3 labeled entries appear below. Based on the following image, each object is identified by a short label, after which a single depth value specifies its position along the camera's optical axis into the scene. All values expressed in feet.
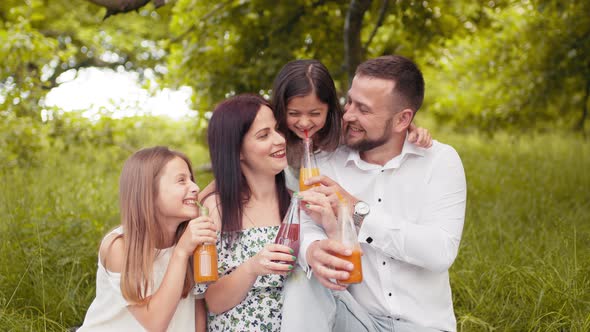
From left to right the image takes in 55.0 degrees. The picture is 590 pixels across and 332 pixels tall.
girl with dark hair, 9.68
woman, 8.23
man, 7.41
